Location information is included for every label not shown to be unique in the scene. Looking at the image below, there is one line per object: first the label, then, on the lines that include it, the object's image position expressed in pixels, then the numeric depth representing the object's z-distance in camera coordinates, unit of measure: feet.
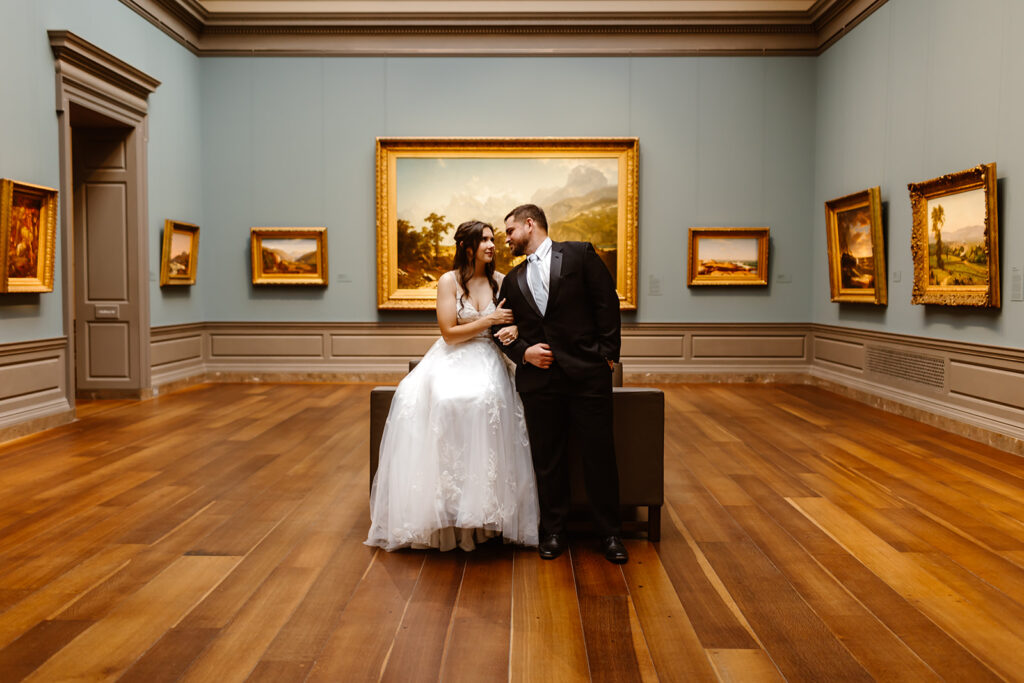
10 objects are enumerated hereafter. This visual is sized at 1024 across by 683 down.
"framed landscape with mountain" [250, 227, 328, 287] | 42.37
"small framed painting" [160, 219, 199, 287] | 37.60
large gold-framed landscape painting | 41.83
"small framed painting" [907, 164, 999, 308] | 25.61
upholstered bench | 16.19
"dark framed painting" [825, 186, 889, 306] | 33.56
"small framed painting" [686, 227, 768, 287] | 42.16
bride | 15.15
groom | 15.20
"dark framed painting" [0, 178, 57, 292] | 25.89
